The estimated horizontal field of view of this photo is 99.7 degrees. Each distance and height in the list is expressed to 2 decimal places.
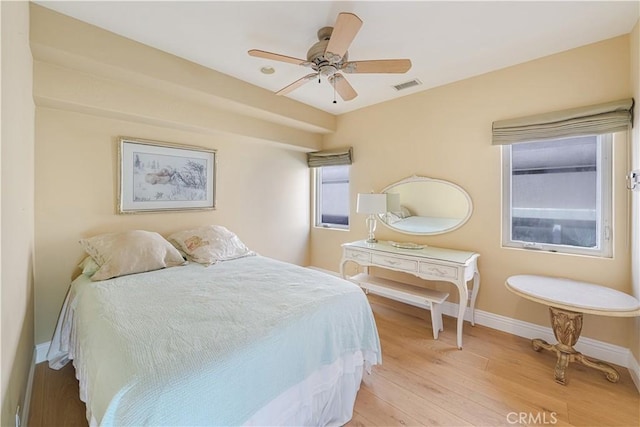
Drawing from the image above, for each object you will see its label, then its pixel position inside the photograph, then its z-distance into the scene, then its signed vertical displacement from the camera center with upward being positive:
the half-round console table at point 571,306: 1.79 -0.62
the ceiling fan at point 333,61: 1.71 +1.06
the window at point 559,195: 2.22 +0.16
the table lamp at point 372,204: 3.13 +0.10
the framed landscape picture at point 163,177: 2.62 +0.37
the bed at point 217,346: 1.03 -0.63
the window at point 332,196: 4.15 +0.25
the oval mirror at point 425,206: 2.95 +0.07
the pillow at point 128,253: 2.14 -0.35
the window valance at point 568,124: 2.04 +0.75
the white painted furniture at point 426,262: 2.42 -0.51
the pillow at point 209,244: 2.65 -0.34
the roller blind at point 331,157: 3.88 +0.83
